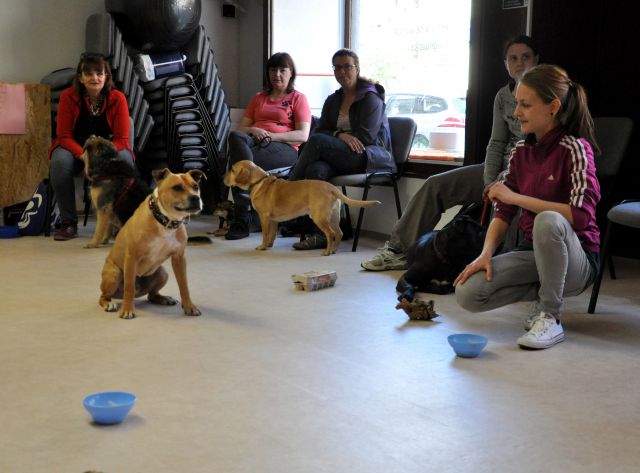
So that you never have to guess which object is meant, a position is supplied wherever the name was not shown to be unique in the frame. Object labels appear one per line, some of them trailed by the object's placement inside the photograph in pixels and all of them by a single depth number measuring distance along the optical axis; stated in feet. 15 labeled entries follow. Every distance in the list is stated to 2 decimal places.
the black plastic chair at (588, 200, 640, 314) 10.09
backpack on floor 17.25
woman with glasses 16.07
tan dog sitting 10.21
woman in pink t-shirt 17.61
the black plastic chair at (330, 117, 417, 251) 15.88
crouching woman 9.02
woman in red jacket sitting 17.04
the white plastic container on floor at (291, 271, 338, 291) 12.09
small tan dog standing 15.49
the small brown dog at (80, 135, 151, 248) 15.93
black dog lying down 11.73
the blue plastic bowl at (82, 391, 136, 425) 6.54
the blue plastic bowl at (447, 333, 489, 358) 8.65
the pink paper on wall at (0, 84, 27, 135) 18.76
